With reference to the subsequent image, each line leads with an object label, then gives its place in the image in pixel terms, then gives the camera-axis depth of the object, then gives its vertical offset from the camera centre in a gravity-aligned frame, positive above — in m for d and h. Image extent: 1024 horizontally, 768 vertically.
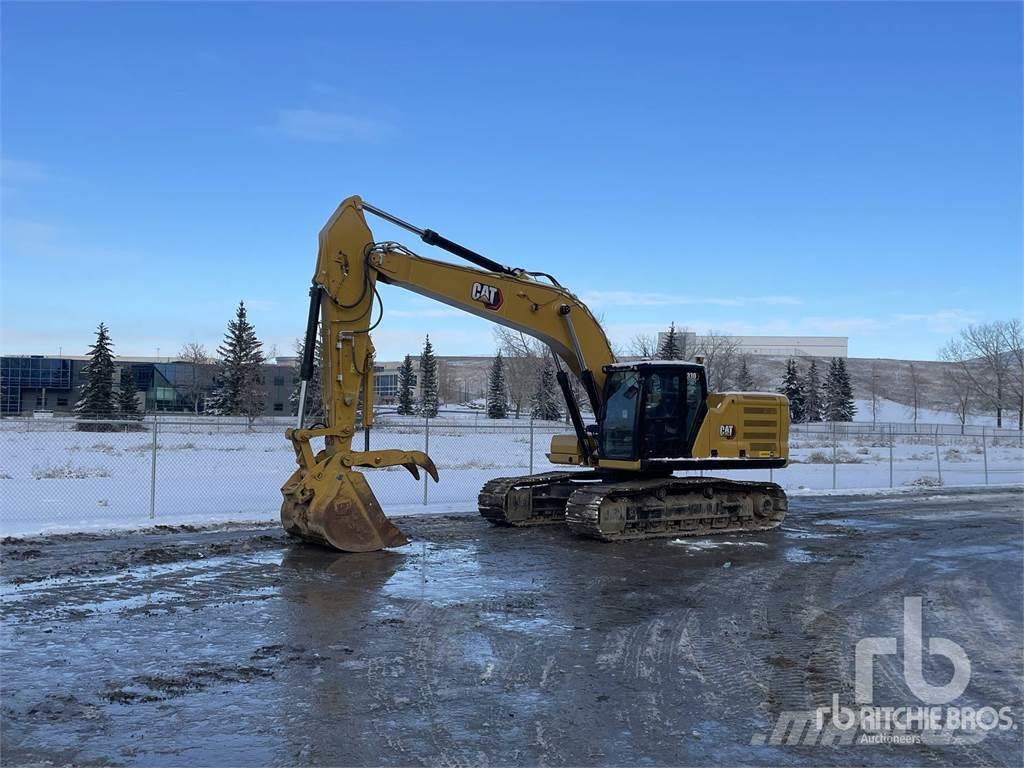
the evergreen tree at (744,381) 71.25 +2.70
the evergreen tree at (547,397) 63.09 +0.85
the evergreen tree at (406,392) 86.44 +1.31
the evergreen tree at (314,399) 49.64 +0.26
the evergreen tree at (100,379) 52.78 +1.19
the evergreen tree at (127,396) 56.63 +0.22
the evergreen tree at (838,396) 84.06 +1.81
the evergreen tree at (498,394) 82.25 +1.31
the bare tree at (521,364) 72.06 +3.89
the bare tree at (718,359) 63.38 +4.28
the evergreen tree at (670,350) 42.84 +3.24
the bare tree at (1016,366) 67.94 +4.27
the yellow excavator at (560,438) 11.41 -0.30
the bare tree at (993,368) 69.19 +4.16
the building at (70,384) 73.06 +1.30
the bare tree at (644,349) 67.72 +5.13
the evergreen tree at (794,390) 69.97 +1.92
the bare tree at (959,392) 81.25 +2.77
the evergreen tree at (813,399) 82.41 +1.42
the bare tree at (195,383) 71.25 +1.51
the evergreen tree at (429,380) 81.00 +2.64
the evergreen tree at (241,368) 59.62 +2.32
